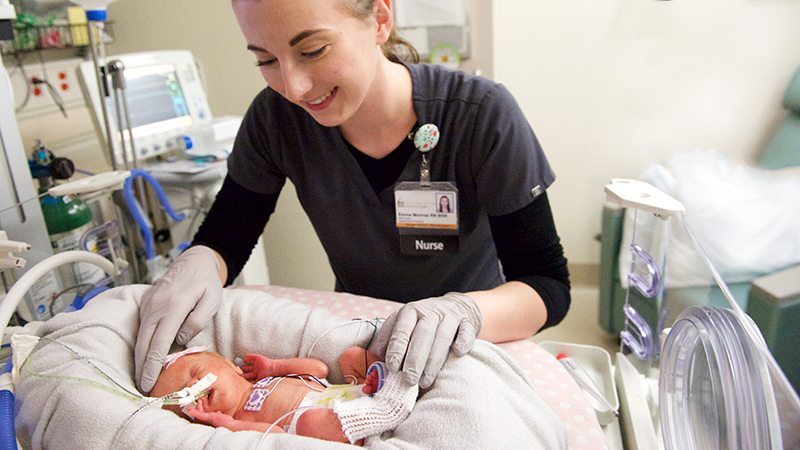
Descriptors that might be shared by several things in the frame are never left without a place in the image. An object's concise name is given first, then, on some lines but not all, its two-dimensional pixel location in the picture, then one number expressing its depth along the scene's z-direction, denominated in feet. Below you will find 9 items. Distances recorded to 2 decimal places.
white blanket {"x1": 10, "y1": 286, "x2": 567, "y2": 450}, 2.31
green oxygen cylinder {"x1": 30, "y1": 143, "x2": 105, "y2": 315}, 3.67
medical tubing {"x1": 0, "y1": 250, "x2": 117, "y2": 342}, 2.59
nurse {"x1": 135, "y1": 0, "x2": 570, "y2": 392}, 3.04
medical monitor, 6.08
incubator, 1.61
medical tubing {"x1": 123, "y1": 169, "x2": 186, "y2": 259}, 4.27
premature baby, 2.65
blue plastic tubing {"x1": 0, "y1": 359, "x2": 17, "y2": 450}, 2.16
